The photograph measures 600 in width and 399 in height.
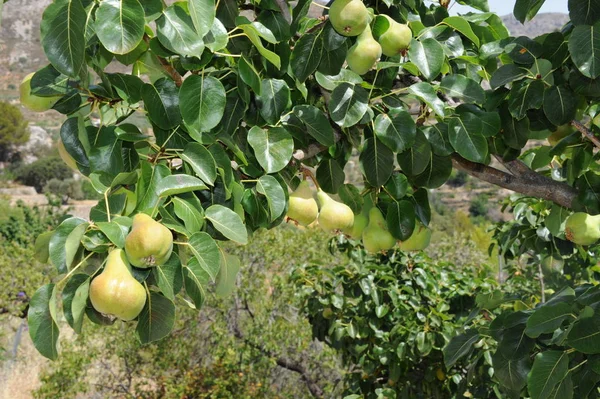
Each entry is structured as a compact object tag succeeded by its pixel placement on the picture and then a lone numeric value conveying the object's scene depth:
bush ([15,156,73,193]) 22.78
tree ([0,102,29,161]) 25.45
